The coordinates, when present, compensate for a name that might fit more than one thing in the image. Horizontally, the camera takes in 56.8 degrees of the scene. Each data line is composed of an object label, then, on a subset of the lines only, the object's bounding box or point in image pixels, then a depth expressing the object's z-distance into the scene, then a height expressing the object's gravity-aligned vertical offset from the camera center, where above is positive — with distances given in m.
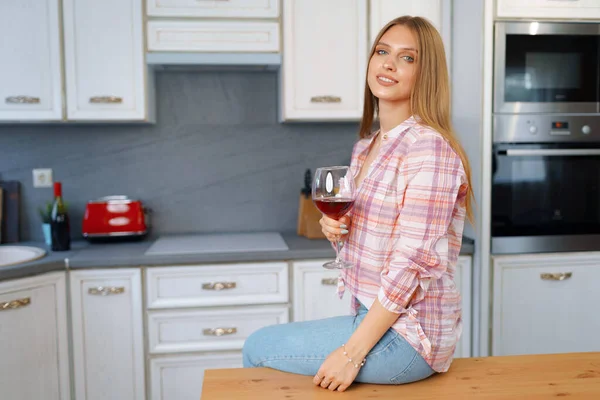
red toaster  2.51 -0.29
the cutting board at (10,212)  2.64 -0.26
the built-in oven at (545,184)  2.27 -0.14
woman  1.14 -0.20
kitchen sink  2.40 -0.42
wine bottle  2.35 -0.30
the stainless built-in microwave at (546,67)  2.25 +0.34
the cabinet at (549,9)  2.24 +0.58
